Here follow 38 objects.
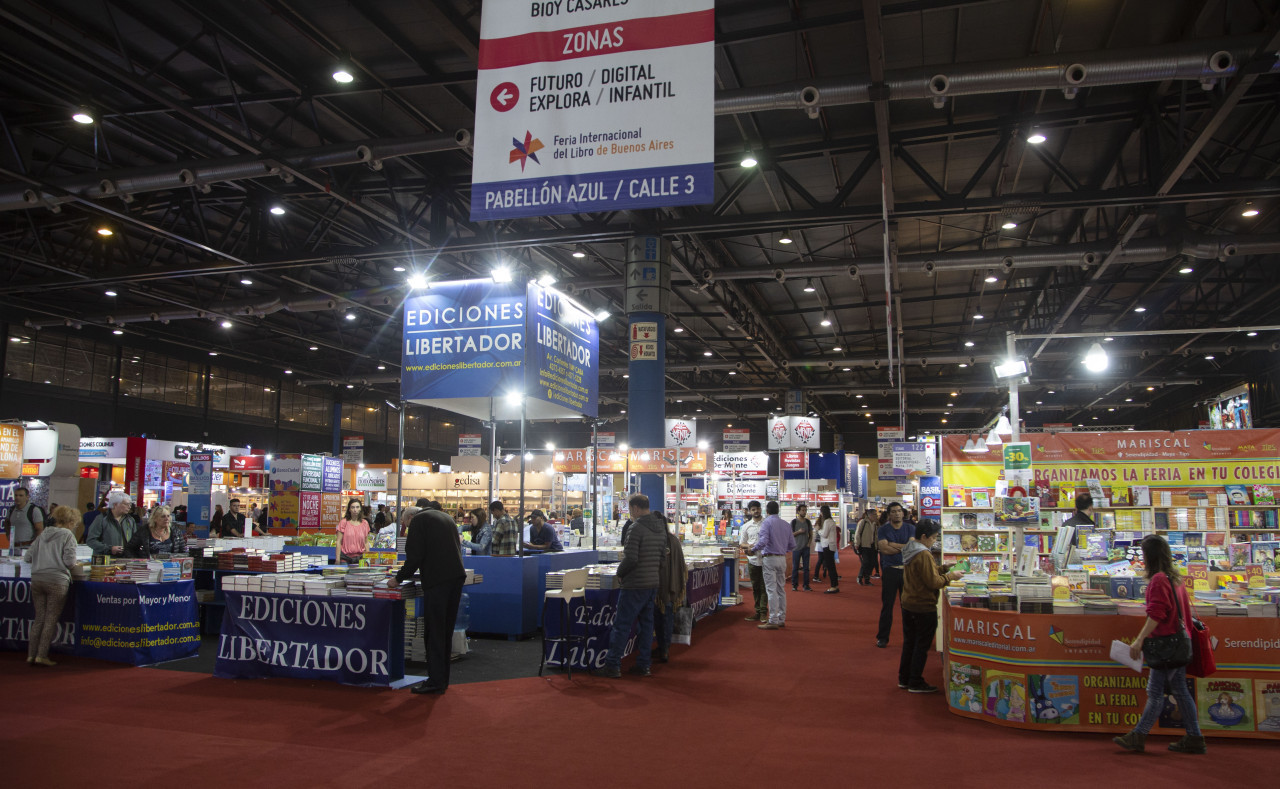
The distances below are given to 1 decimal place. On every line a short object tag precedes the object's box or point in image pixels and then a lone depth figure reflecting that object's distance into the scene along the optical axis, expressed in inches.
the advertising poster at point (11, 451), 482.0
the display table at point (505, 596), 339.9
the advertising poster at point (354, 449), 1087.6
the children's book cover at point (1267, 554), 324.3
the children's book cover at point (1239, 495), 377.7
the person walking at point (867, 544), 623.8
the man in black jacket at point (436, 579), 238.7
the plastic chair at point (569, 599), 267.1
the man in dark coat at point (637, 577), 266.8
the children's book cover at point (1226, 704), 199.5
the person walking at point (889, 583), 330.6
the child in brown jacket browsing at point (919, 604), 245.6
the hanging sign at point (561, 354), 306.3
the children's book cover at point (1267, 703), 198.4
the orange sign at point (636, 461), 434.9
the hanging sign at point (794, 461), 879.7
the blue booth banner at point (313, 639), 245.9
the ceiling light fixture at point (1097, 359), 448.7
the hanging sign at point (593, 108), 136.8
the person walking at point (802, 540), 581.0
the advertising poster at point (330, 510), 742.5
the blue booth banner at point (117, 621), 280.1
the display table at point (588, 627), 277.0
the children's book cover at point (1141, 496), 384.8
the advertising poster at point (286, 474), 762.5
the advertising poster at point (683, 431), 602.5
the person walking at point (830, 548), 592.1
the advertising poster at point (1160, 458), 377.1
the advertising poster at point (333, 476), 749.9
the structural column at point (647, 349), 463.5
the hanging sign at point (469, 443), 1009.6
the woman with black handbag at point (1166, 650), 183.6
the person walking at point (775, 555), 389.4
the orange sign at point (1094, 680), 200.2
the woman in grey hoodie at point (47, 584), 272.1
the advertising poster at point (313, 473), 729.0
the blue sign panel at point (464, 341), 303.7
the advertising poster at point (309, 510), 722.2
